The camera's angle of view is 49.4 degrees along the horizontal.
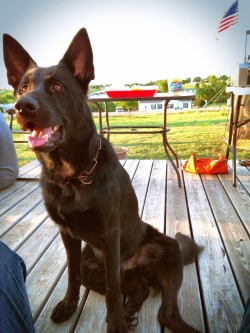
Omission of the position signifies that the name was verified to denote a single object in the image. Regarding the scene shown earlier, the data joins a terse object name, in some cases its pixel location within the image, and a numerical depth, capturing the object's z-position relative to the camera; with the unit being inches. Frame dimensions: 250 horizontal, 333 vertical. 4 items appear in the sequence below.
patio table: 105.2
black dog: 41.0
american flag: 175.3
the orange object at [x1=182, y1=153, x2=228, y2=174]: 125.0
